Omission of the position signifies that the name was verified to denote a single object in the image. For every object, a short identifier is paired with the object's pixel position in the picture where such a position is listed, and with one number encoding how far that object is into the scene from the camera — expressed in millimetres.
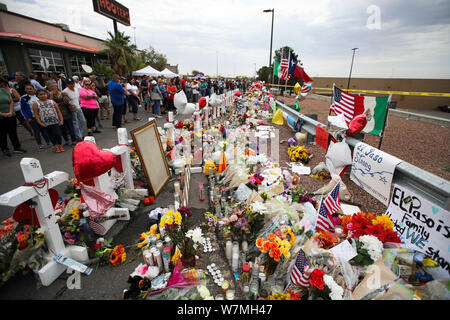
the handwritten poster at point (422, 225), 2139
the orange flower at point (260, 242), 2202
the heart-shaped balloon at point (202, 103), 6938
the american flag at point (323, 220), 2508
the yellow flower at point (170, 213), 2582
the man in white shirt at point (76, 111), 6160
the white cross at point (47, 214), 1997
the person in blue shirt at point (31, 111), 5723
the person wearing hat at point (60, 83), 9914
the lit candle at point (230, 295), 1971
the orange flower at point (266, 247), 2139
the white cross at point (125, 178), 2955
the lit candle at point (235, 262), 2386
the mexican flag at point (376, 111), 4977
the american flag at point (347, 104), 4845
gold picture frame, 3635
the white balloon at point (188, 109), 5844
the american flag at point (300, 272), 1938
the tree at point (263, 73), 43012
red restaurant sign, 17719
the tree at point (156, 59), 48875
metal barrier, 2481
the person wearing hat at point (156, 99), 10133
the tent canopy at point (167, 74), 19138
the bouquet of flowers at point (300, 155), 5605
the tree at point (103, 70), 20391
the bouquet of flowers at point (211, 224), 3031
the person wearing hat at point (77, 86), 7260
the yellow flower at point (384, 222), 2260
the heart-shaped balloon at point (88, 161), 2521
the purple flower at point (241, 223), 2496
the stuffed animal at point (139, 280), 2020
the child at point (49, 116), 5305
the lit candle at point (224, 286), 2069
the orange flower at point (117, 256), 2476
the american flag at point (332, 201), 2518
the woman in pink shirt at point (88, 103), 6820
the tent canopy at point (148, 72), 17844
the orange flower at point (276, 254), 2083
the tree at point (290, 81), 31662
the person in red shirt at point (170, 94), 11661
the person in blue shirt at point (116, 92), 7680
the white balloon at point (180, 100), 5702
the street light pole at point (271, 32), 20792
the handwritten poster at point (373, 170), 3316
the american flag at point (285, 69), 10463
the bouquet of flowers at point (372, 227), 2193
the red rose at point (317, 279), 1741
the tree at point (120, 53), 23297
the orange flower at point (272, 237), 2238
